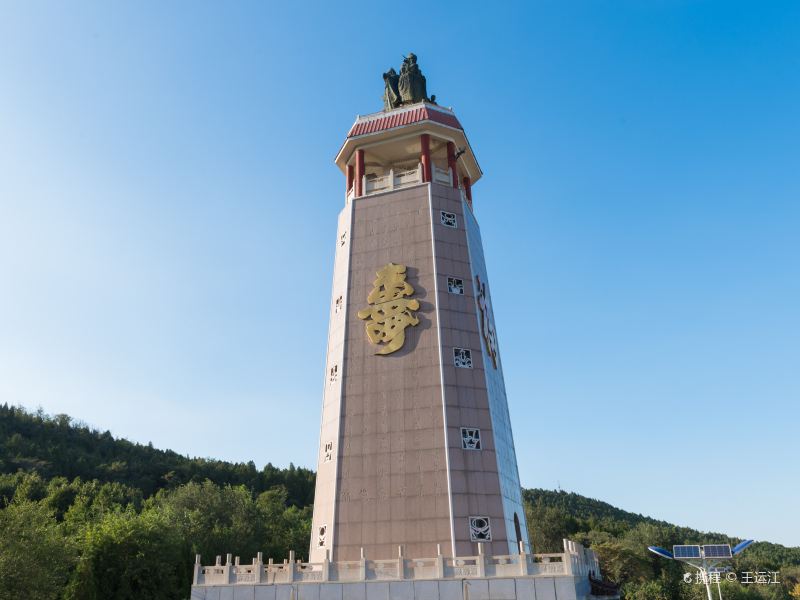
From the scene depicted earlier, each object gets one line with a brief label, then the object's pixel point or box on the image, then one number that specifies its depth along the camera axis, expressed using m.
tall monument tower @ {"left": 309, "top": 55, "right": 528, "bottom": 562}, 16.30
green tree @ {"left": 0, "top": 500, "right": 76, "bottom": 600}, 18.31
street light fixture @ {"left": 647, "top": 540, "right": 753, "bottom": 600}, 21.69
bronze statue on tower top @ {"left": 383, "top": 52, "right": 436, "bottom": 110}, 24.25
